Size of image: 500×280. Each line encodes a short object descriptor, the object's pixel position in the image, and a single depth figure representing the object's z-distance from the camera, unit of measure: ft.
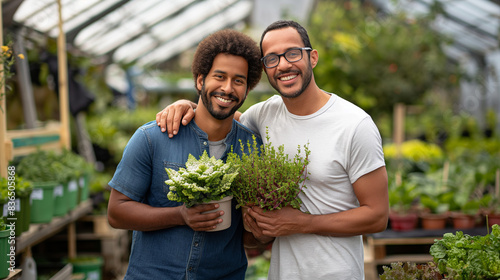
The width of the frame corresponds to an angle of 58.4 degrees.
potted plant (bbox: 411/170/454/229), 12.97
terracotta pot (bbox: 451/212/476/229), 12.83
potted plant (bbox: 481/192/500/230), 12.77
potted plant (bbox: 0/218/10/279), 6.61
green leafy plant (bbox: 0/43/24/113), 7.56
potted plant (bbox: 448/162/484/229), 12.88
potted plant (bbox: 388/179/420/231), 12.89
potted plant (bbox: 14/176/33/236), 8.76
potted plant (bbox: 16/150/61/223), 10.50
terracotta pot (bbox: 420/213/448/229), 12.93
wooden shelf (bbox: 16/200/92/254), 9.22
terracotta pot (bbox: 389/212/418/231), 12.85
